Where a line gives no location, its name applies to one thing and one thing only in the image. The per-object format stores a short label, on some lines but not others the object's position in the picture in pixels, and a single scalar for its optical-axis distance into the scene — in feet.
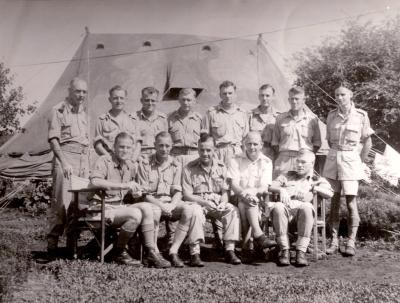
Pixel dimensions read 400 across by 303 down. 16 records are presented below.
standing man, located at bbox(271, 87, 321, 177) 18.63
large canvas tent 35.50
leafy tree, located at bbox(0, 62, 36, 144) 40.52
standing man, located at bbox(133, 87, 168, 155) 19.54
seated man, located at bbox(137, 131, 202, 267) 16.07
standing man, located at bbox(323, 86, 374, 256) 17.98
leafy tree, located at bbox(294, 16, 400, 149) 50.83
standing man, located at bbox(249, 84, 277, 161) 19.66
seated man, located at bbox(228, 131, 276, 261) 16.44
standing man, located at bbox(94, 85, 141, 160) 18.81
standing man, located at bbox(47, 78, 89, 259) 17.60
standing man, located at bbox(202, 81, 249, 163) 19.53
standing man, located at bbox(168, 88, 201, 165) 19.81
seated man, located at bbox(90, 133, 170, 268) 15.65
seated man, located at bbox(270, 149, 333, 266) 16.11
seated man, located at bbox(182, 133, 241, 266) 16.29
